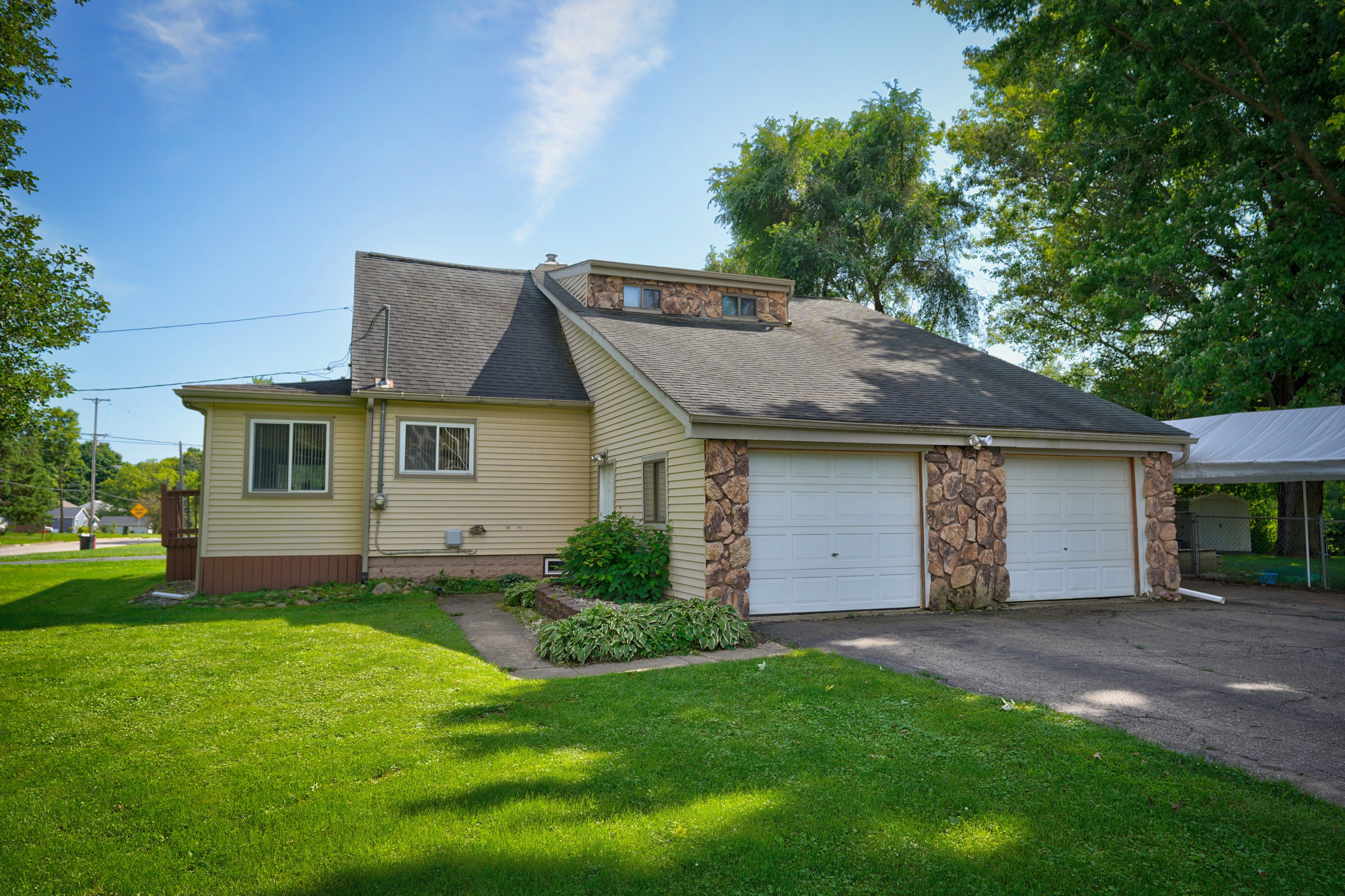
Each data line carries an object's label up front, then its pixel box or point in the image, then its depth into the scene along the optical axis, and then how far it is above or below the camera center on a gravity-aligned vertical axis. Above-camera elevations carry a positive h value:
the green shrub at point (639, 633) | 7.58 -1.41
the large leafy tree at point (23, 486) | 45.19 +0.88
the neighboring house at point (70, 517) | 69.50 -1.59
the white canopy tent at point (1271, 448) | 12.83 +0.91
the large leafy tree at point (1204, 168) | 10.19 +5.39
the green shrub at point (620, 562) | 9.90 -0.85
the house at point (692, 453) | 9.69 +0.69
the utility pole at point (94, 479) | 33.40 +1.35
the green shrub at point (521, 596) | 11.00 -1.43
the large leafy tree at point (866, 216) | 25.98 +10.08
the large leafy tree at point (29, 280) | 15.34 +4.91
